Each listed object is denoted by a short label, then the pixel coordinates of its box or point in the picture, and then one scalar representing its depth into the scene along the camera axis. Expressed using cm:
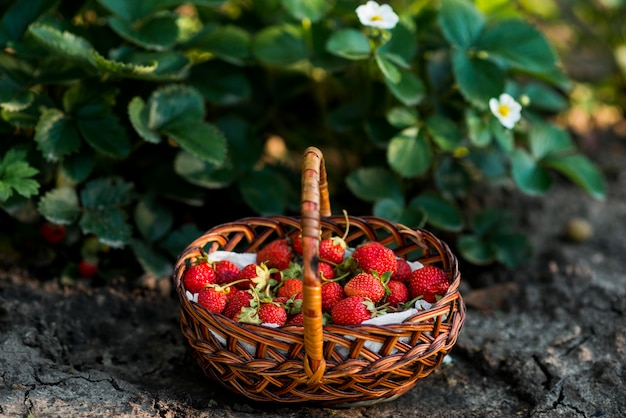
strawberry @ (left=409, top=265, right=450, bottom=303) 111
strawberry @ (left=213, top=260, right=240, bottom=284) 113
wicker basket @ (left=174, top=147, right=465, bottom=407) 104
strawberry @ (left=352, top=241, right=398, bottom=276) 112
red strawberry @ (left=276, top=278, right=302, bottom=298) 111
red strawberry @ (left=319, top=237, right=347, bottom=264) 114
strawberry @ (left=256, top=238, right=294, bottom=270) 115
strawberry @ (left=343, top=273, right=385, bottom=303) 109
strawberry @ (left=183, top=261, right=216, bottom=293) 111
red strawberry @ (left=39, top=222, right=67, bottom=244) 129
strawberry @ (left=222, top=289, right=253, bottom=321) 109
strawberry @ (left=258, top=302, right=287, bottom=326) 107
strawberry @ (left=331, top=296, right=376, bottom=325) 107
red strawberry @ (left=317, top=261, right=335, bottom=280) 112
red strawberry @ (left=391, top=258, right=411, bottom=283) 114
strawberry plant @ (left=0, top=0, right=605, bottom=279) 126
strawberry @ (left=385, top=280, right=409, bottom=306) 111
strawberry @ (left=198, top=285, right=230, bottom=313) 109
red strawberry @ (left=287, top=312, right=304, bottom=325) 107
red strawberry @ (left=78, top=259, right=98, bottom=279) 129
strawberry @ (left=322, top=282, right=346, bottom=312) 109
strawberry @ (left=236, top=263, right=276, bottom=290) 111
